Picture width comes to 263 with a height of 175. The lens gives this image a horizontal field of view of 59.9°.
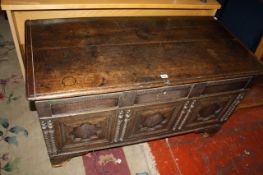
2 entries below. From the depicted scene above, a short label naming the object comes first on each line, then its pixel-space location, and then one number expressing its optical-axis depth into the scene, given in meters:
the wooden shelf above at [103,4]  1.24
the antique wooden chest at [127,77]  1.01
